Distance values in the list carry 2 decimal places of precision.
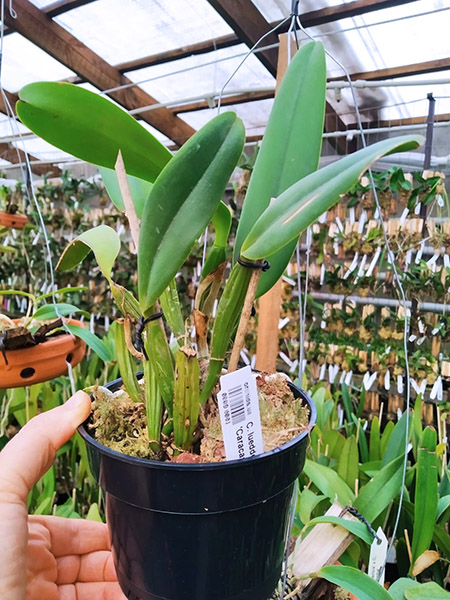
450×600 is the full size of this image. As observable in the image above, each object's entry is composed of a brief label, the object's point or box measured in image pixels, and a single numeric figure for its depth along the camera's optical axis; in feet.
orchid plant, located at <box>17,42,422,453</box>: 0.94
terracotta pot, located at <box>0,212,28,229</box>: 4.77
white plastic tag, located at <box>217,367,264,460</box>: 0.98
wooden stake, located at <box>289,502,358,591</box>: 1.64
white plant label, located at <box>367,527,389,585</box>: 1.59
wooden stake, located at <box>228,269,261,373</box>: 1.07
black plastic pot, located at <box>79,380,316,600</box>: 0.95
